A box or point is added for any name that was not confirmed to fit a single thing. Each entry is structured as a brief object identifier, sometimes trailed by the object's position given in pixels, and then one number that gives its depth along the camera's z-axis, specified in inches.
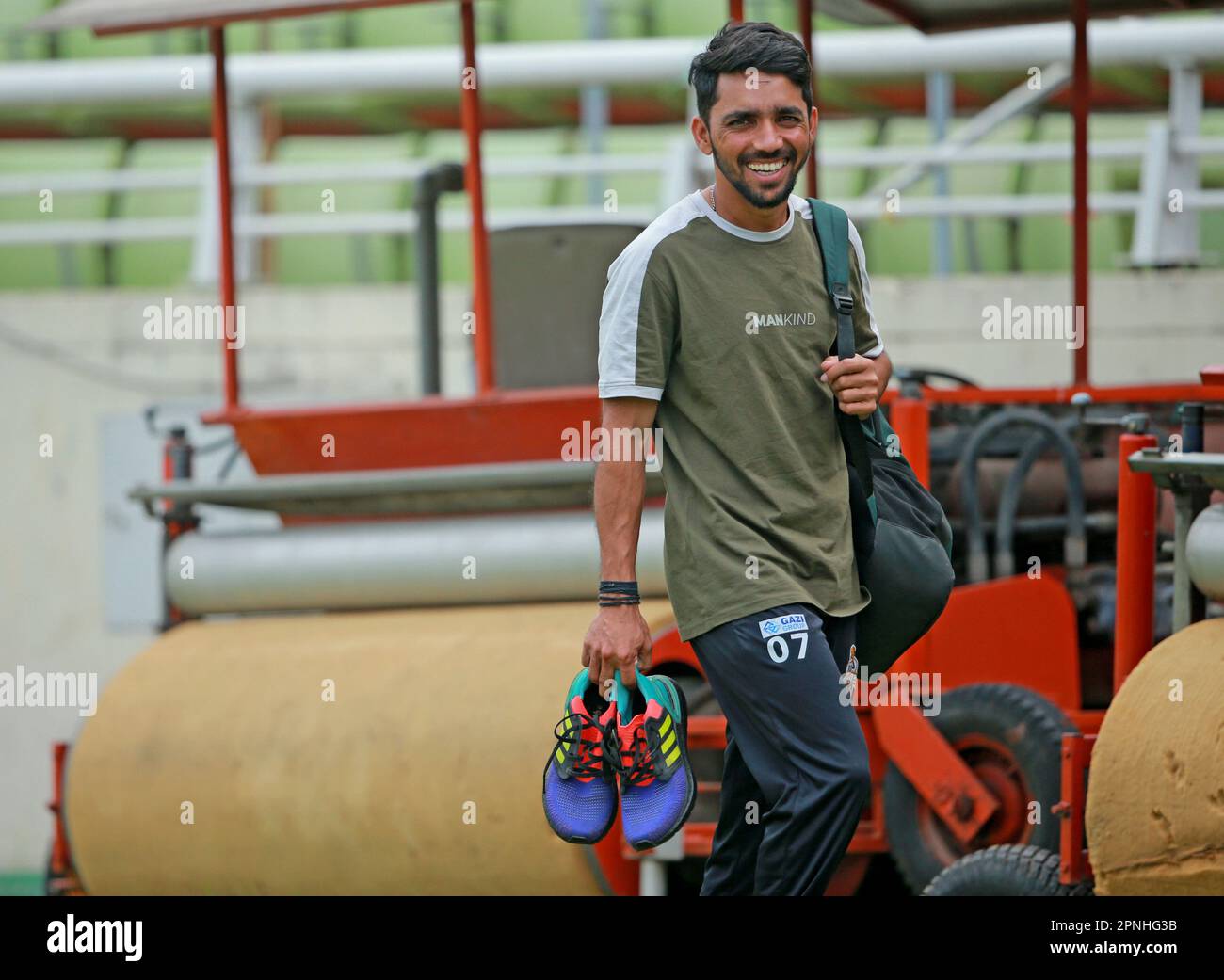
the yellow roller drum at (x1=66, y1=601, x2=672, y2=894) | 486.6
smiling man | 319.9
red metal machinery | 462.3
